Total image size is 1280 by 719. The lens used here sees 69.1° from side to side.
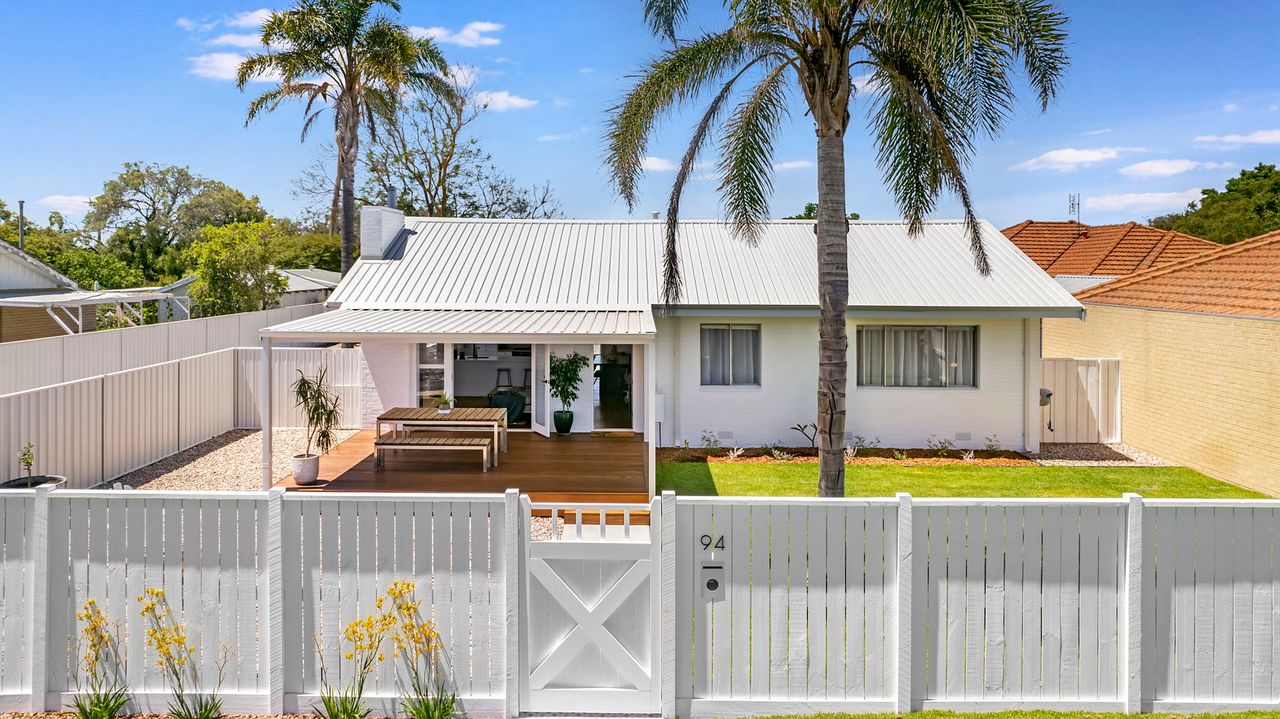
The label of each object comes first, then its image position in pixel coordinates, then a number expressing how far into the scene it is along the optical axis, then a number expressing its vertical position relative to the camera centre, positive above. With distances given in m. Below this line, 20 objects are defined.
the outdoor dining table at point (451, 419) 13.62 -1.03
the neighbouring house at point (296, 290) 33.97 +2.32
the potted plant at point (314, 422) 12.42 -1.06
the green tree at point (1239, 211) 44.41 +7.32
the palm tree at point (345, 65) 23.38 +7.35
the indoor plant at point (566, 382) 16.58 -0.58
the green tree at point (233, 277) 29.06 +2.29
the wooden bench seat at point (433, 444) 13.09 -1.34
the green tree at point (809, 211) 59.20 +9.05
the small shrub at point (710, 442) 16.89 -1.67
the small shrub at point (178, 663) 5.66 -1.93
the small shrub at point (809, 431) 16.86 -1.47
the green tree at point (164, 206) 65.19 +10.16
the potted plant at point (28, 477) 10.50 -1.47
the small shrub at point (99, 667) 5.68 -1.96
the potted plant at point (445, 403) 15.86 -0.92
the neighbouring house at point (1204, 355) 13.33 -0.06
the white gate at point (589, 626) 5.60 -1.67
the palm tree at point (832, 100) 9.57 +2.83
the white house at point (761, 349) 16.66 +0.03
